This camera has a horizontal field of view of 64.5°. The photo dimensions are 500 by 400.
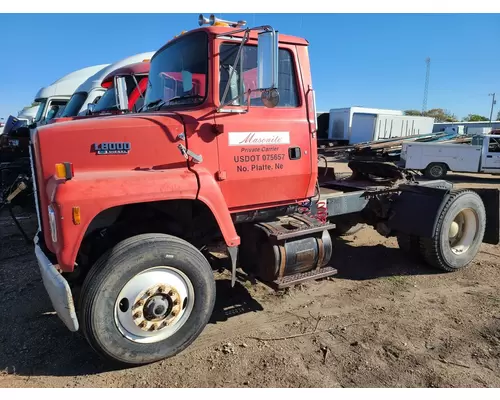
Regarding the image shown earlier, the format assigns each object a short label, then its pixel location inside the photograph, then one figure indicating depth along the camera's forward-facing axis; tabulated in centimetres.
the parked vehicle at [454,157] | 1423
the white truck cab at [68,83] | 1656
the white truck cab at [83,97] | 1009
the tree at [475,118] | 6302
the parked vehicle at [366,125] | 2416
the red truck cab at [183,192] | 293
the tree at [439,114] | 6178
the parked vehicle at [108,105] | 561
